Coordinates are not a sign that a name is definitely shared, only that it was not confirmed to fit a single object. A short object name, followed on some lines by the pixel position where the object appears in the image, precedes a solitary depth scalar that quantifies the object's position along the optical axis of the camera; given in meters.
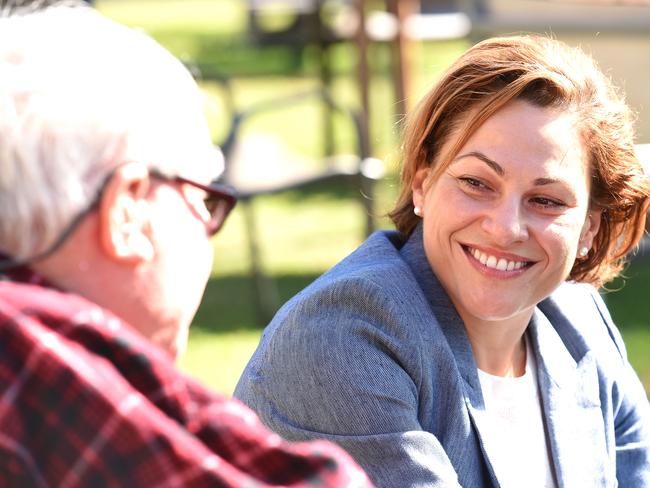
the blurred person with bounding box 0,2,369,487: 2.92
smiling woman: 3.29
